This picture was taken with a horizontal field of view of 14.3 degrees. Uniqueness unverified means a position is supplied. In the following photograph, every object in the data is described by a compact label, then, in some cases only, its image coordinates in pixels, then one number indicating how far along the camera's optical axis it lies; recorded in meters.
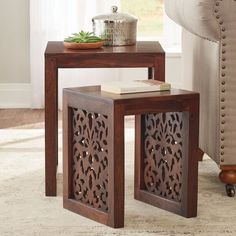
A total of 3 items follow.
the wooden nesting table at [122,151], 3.01
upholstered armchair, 3.31
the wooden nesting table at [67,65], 3.46
